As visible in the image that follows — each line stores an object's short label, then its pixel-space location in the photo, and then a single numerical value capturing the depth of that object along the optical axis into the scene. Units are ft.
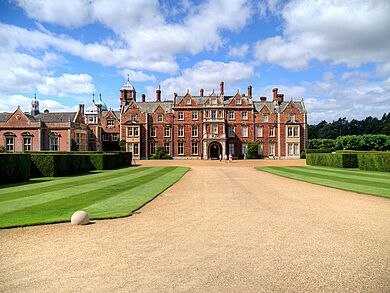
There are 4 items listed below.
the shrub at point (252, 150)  196.03
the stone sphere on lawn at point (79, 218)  26.46
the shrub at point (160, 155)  192.65
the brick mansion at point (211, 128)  199.41
